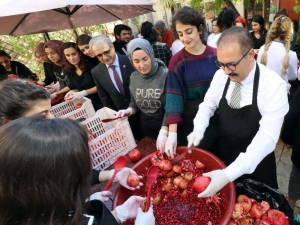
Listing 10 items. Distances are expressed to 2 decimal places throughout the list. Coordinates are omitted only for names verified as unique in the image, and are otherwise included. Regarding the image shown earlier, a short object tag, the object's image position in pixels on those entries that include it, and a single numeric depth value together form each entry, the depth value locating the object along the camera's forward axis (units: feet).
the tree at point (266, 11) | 18.91
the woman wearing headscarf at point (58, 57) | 10.87
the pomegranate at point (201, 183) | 4.02
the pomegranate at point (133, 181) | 4.53
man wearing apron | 4.15
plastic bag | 4.02
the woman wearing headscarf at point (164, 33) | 18.17
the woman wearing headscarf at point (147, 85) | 6.61
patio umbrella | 10.46
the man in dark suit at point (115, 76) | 8.34
